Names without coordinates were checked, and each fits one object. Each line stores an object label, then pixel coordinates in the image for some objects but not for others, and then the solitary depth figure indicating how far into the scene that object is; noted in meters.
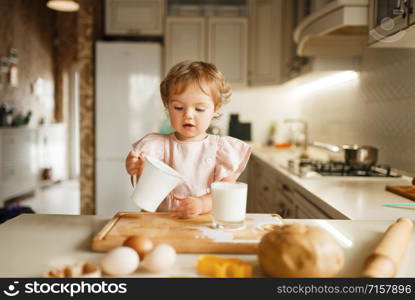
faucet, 4.13
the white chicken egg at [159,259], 0.66
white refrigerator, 4.11
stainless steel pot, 2.22
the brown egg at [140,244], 0.71
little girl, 1.19
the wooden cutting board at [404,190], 1.57
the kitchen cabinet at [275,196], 1.90
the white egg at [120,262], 0.64
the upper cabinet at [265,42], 4.28
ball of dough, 0.62
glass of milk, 0.89
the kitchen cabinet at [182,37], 4.30
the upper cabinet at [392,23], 1.58
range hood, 2.07
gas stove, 2.19
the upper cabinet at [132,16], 4.21
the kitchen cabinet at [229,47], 4.34
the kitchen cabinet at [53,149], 6.75
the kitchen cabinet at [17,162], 5.44
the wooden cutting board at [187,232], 0.79
